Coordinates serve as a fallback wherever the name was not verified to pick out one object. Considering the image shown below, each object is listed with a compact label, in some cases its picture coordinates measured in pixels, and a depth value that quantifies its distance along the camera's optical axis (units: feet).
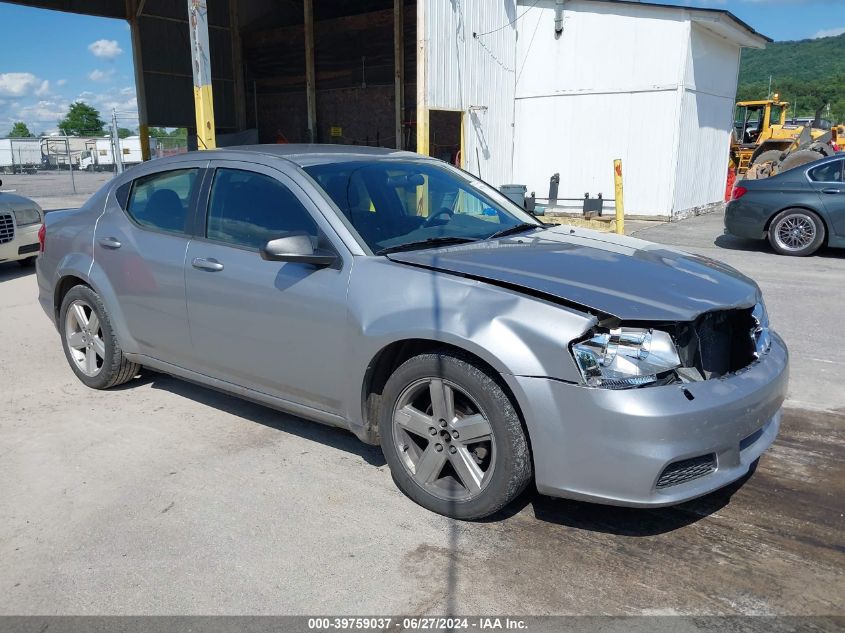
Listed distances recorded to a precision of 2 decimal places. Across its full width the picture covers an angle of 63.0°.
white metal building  45.14
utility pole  59.21
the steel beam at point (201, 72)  33.63
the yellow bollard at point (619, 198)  35.73
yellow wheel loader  60.13
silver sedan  9.11
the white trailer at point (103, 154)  140.67
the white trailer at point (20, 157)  133.23
